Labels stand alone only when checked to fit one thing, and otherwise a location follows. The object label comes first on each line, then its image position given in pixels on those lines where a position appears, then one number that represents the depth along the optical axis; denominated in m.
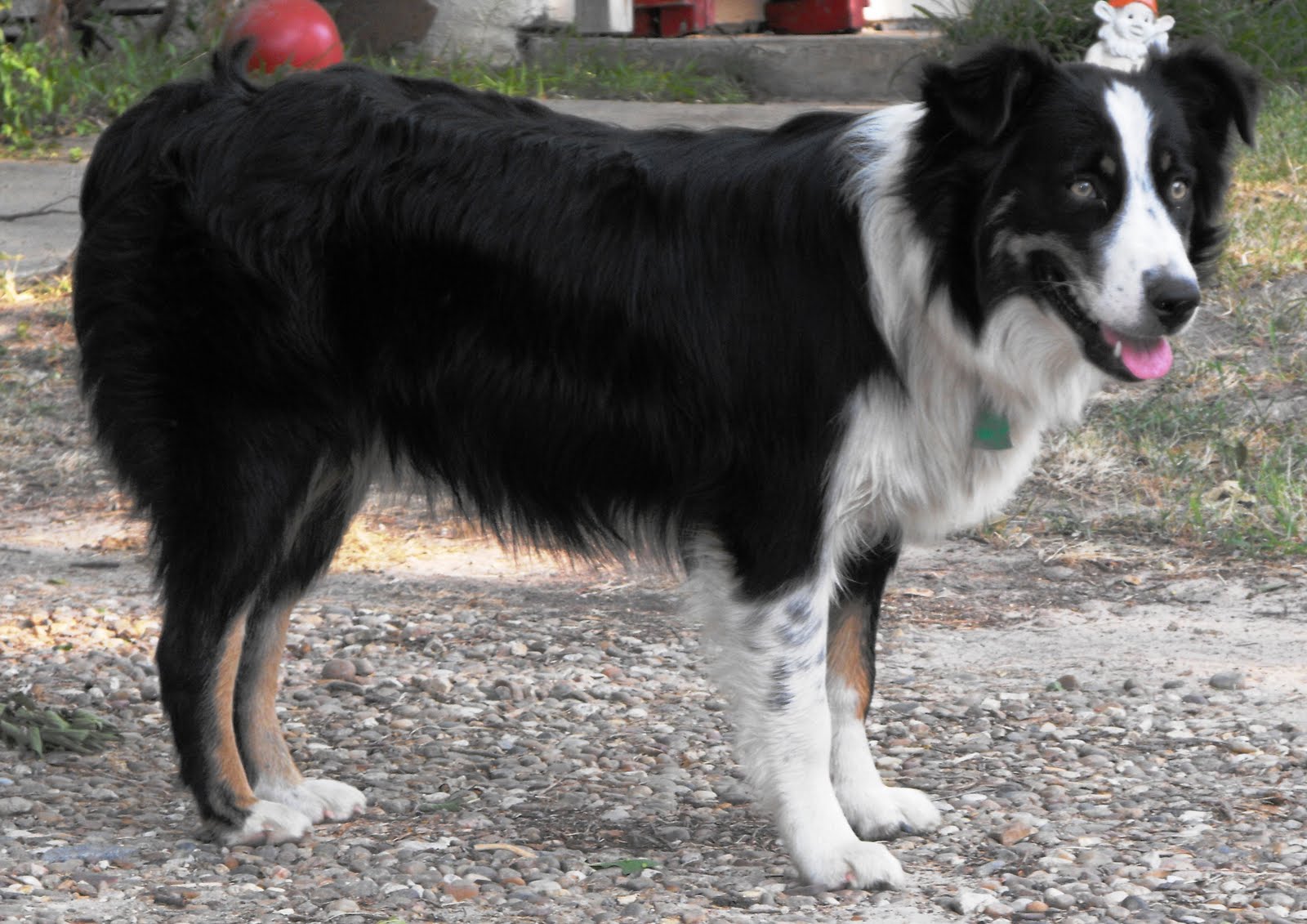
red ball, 18.03
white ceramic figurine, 13.30
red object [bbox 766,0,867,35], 23.14
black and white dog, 6.60
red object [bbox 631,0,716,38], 23.39
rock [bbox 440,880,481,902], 6.48
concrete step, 21.39
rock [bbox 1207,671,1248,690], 8.86
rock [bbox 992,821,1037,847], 7.06
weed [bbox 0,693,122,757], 7.77
